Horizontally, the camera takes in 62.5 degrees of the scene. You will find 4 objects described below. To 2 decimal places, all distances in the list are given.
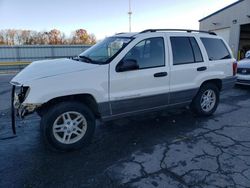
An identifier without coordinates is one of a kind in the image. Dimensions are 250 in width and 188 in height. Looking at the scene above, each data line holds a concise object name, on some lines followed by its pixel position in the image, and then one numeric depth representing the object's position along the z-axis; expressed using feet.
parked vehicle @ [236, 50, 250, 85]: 26.29
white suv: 10.68
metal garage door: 63.52
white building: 56.54
